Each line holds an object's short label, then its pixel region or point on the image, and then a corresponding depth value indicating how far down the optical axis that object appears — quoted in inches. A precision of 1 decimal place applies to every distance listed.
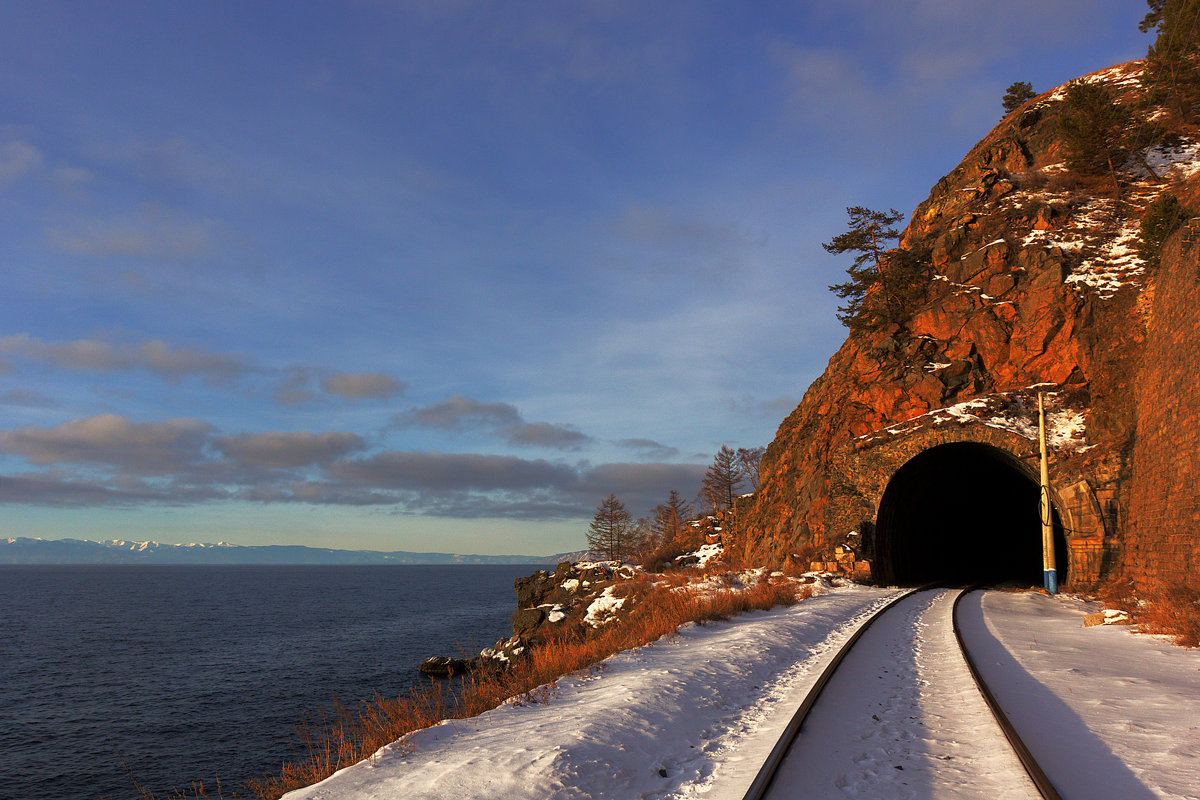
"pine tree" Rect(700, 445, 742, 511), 3415.4
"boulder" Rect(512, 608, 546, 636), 1376.7
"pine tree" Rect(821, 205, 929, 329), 1380.4
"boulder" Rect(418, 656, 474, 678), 1428.4
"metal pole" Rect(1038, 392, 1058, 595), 879.7
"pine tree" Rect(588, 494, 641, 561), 3430.1
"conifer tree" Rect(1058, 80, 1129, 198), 1239.5
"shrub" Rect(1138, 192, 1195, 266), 938.1
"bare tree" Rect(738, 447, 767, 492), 3339.1
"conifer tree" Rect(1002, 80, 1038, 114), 1884.8
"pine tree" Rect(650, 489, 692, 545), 3363.7
